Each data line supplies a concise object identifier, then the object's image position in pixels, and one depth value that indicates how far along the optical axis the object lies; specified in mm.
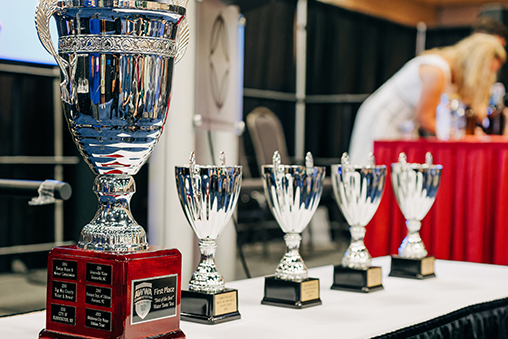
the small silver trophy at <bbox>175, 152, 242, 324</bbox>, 2055
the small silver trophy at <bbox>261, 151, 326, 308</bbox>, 2225
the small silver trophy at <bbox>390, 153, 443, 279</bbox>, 2623
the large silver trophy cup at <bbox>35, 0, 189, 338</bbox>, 1847
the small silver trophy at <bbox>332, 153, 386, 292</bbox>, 2413
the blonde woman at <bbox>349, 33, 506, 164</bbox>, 4610
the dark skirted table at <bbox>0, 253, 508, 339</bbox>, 2001
